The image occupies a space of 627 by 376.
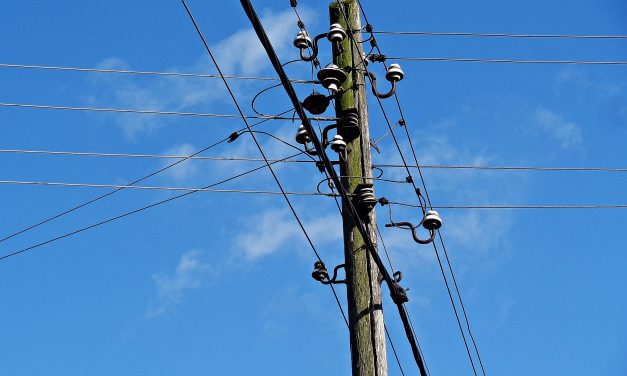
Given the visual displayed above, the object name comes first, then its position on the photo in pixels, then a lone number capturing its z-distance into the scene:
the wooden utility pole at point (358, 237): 13.87
